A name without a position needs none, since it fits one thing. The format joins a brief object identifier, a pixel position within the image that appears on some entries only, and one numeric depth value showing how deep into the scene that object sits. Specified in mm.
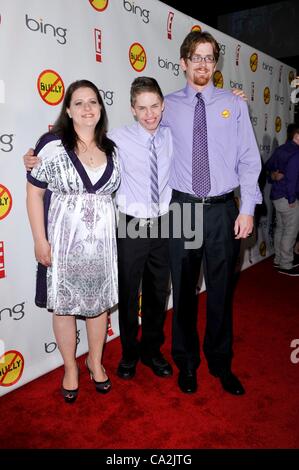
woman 1989
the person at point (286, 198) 4617
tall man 2195
